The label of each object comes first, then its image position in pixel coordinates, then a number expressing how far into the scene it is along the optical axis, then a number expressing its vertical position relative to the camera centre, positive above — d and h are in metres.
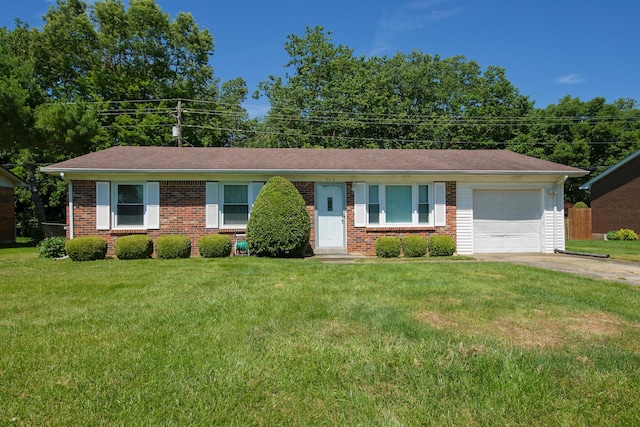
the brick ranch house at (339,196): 11.99 +0.82
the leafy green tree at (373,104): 29.97 +9.24
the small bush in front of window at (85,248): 11.02 -0.67
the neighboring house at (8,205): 20.66 +1.01
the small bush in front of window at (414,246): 12.08 -0.73
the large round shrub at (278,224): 11.16 -0.04
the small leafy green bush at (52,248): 11.92 -0.72
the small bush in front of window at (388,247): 11.97 -0.75
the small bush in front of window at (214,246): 11.57 -0.67
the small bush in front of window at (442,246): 12.06 -0.73
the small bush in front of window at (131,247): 11.35 -0.67
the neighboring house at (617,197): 21.20 +1.33
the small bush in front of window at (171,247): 11.53 -0.69
